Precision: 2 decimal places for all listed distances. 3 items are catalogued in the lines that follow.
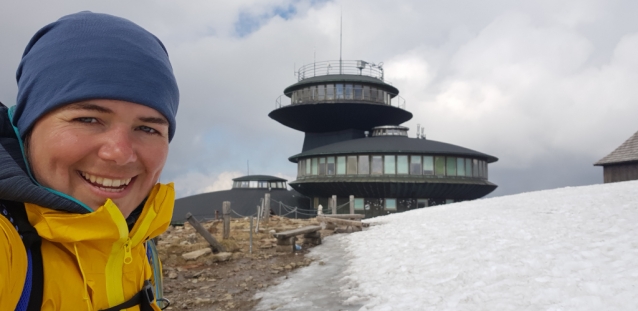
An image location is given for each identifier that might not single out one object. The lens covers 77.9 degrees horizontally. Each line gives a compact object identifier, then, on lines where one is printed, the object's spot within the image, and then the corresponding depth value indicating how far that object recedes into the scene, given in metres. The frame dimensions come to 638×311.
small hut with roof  27.39
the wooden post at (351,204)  25.52
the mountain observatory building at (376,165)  29.38
